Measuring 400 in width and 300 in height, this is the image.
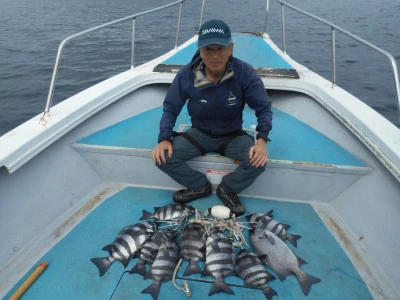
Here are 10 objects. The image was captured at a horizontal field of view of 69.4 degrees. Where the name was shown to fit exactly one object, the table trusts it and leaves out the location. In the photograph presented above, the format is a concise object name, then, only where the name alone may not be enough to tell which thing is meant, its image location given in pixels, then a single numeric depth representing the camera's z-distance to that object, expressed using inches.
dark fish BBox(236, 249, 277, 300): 91.7
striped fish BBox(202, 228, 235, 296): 91.7
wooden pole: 87.9
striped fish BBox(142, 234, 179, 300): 91.5
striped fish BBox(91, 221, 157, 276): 99.5
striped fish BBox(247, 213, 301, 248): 110.7
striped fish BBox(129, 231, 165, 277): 97.2
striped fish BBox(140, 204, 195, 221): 117.6
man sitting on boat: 108.8
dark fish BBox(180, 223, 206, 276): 97.9
